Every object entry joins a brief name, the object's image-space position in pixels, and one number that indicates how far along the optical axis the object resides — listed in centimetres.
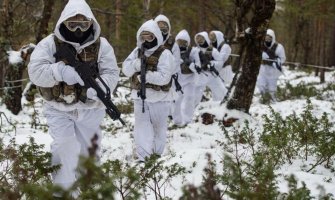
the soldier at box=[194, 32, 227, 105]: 1135
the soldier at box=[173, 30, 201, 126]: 1045
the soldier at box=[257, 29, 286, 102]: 1376
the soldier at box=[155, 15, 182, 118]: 818
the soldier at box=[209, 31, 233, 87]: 1316
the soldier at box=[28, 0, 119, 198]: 465
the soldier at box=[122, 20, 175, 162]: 670
